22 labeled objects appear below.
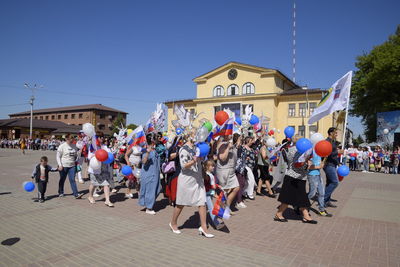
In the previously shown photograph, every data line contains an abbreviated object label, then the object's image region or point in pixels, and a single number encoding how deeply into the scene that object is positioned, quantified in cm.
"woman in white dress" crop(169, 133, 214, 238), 447
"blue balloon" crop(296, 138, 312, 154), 490
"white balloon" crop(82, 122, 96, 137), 663
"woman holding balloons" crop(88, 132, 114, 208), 651
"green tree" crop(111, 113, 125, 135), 6464
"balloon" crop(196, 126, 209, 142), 446
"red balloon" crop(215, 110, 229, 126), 552
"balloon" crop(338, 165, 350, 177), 615
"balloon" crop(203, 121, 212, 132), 592
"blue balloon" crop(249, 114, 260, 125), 868
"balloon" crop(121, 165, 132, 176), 657
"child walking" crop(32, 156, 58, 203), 674
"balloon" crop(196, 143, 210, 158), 437
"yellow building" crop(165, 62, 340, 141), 3897
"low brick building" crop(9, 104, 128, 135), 7012
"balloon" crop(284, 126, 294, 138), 706
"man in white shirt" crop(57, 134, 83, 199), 723
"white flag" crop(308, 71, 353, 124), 752
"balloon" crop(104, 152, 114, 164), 642
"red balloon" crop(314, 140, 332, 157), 482
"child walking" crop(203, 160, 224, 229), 486
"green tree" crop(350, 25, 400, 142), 2545
